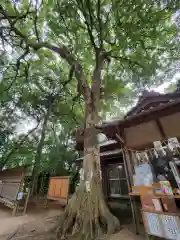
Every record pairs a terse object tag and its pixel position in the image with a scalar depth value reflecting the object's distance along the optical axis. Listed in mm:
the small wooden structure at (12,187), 5613
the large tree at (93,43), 3666
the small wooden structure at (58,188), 5657
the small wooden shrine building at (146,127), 3045
